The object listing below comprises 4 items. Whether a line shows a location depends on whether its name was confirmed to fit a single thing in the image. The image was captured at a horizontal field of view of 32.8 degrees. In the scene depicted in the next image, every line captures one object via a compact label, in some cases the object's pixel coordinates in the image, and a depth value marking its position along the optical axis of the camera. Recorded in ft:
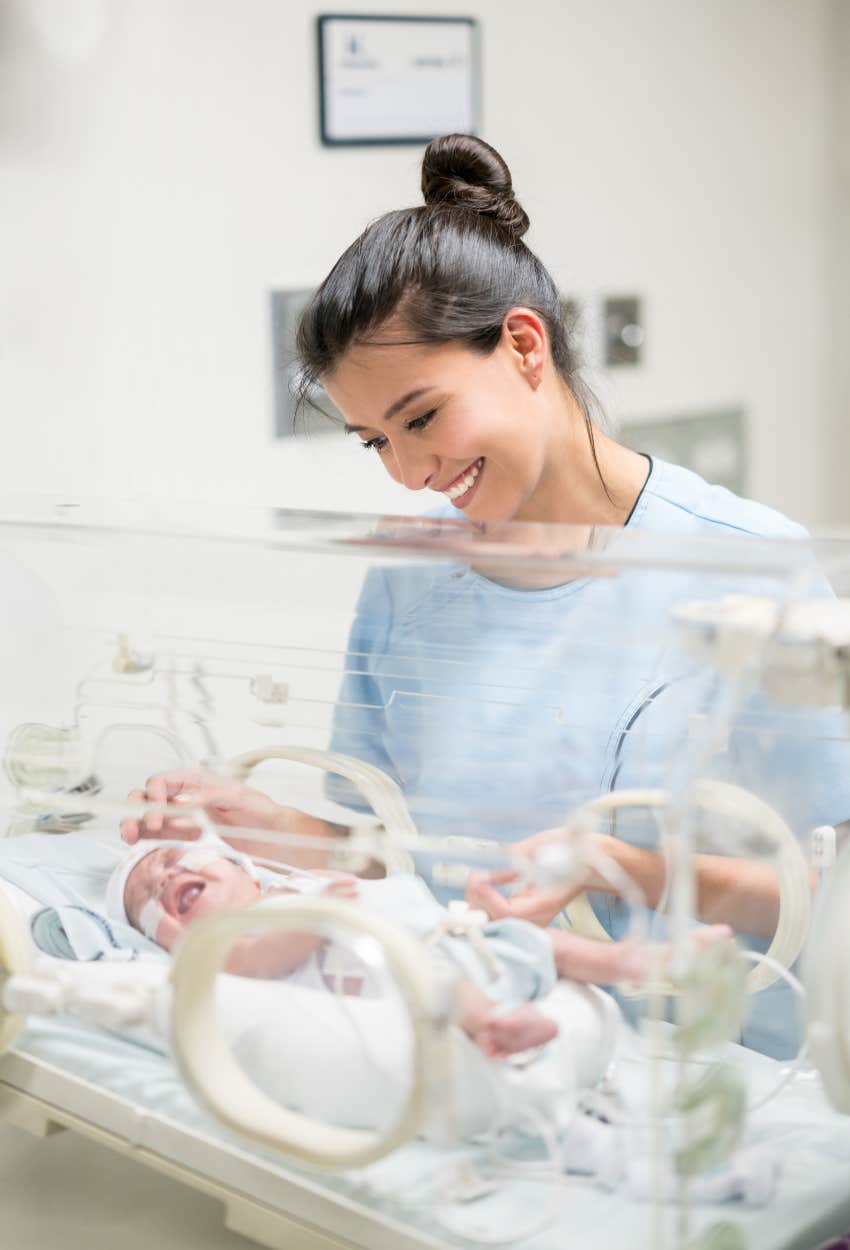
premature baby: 2.81
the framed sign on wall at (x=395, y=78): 7.74
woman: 3.21
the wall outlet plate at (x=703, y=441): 9.92
